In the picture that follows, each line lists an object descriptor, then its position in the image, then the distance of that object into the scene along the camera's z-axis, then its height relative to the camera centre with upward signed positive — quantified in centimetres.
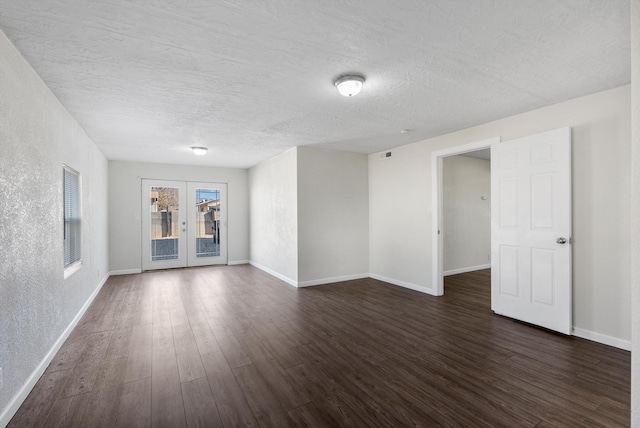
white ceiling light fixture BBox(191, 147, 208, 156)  519 +117
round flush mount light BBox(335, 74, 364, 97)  251 +114
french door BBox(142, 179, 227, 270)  679 -23
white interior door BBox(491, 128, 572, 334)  311 -21
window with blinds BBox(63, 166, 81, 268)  330 -2
